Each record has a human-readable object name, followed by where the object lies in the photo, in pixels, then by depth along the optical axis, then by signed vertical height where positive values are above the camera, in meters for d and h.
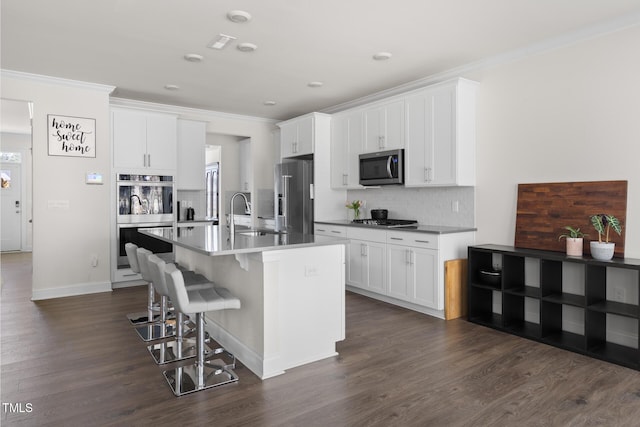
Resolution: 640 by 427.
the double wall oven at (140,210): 5.50 -0.06
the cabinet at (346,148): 5.51 +0.79
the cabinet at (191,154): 6.26 +0.79
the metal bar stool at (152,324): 3.43 -1.11
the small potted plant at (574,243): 3.43 -0.31
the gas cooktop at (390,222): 4.92 -0.21
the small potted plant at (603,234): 3.18 -0.24
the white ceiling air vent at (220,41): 3.69 +1.51
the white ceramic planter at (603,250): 3.17 -0.35
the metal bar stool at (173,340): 2.94 -1.08
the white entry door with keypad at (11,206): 9.26 -0.01
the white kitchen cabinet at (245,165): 7.57 +0.76
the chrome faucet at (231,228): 3.35 -0.18
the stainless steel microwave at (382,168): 4.87 +0.47
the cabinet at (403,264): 4.16 -0.65
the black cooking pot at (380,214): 5.50 -0.11
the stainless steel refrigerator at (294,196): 6.04 +0.15
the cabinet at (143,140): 5.51 +0.91
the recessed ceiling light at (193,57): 4.14 +1.52
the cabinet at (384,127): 4.87 +0.97
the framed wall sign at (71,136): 4.95 +0.86
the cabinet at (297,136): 6.00 +1.06
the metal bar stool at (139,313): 3.86 -1.04
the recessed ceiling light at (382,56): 4.09 +1.51
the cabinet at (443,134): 4.29 +0.78
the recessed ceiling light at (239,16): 3.21 +1.50
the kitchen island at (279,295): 2.81 -0.66
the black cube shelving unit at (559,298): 3.21 -0.79
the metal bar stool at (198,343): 2.61 -0.95
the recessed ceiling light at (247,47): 3.85 +1.51
